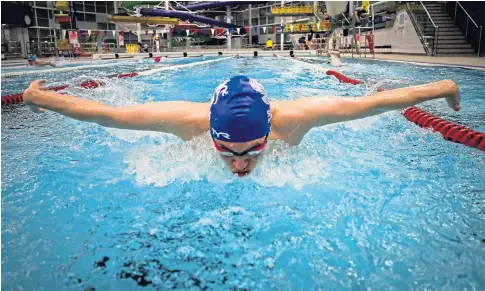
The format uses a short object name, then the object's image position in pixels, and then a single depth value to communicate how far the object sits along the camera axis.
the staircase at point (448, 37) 14.83
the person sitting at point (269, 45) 30.52
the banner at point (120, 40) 26.33
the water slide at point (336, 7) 14.24
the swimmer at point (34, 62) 13.45
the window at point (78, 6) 31.59
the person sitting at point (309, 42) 23.86
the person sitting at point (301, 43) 28.35
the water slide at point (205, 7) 28.72
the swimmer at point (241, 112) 2.10
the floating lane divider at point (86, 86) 6.36
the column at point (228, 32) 30.85
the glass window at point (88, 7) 32.38
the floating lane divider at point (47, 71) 10.68
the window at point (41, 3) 28.47
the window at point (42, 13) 28.73
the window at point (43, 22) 29.17
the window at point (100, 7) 33.42
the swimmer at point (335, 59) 13.90
